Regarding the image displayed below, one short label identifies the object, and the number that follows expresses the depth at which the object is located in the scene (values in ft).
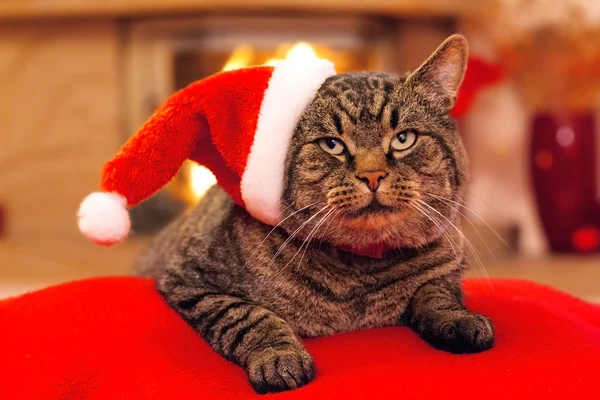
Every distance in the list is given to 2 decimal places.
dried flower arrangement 7.58
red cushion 2.39
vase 7.87
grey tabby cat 2.78
